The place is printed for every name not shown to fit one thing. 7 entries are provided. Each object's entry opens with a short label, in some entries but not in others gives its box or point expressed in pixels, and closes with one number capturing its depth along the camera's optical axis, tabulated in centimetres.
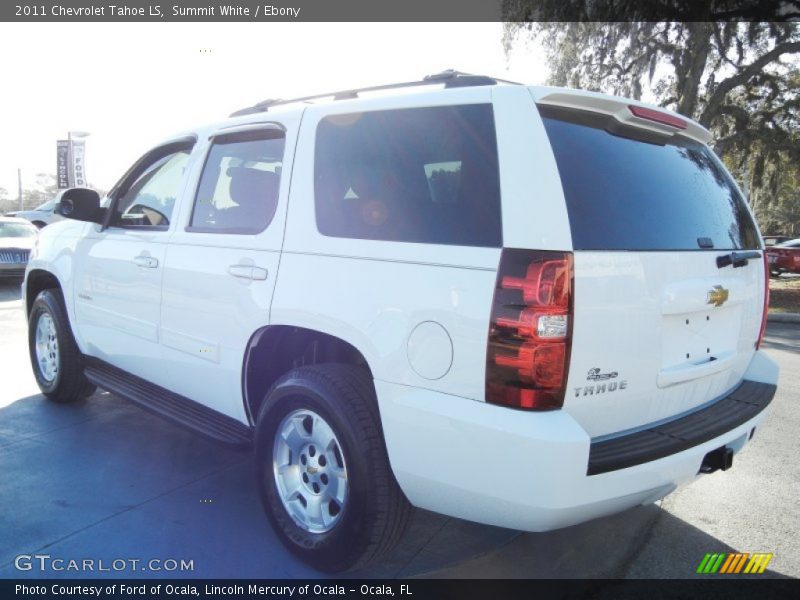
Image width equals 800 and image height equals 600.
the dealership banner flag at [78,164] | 2380
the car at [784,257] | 2092
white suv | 211
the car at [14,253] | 1234
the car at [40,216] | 2094
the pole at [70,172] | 2361
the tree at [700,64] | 1545
